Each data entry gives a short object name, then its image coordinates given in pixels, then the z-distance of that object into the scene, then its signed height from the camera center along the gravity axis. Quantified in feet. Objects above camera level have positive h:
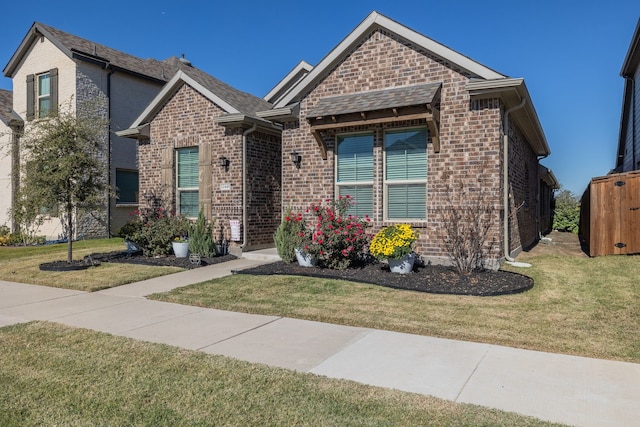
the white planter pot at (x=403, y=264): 26.55 -3.33
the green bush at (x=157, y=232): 36.63 -1.95
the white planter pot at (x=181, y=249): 36.24 -3.34
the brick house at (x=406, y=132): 27.50 +5.45
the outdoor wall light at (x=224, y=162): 37.50 +4.07
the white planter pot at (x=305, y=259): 30.14 -3.46
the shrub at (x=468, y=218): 26.71 -0.51
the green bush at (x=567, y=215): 65.26 -0.73
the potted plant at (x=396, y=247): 25.88 -2.22
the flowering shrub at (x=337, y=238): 28.19 -1.85
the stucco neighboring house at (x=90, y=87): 51.72 +15.28
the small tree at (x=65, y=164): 31.12 +3.28
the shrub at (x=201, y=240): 35.88 -2.56
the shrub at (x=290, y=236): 30.55 -1.92
